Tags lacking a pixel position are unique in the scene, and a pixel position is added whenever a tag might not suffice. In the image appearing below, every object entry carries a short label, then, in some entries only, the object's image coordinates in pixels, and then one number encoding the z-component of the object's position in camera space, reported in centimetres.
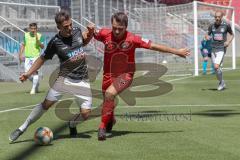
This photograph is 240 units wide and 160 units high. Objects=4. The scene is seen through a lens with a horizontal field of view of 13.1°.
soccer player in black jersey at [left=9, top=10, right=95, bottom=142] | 1476
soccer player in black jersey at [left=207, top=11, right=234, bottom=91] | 2955
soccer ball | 1402
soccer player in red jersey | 1497
